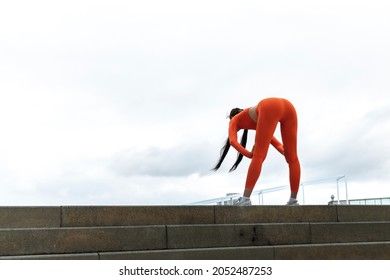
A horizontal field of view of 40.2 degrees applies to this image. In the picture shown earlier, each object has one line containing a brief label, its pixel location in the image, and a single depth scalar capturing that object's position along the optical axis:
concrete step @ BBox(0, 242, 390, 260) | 6.79
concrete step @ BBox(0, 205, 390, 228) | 7.12
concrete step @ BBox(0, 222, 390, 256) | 6.68
